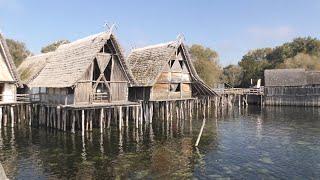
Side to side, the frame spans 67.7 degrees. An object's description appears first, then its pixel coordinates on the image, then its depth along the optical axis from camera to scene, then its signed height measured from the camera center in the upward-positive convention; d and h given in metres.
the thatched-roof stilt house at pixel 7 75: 19.45 +1.36
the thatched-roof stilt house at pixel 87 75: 17.81 +1.27
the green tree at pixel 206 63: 42.52 +4.99
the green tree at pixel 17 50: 44.07 +8.05
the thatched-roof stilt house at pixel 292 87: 34.30 +0.31
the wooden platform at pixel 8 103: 18.64 -0.93
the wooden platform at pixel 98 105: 17.14 -1.08
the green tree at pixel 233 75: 50.18 +3.42
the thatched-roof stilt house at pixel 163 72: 21.58 +1.66
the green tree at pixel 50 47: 44.68 +8.39
